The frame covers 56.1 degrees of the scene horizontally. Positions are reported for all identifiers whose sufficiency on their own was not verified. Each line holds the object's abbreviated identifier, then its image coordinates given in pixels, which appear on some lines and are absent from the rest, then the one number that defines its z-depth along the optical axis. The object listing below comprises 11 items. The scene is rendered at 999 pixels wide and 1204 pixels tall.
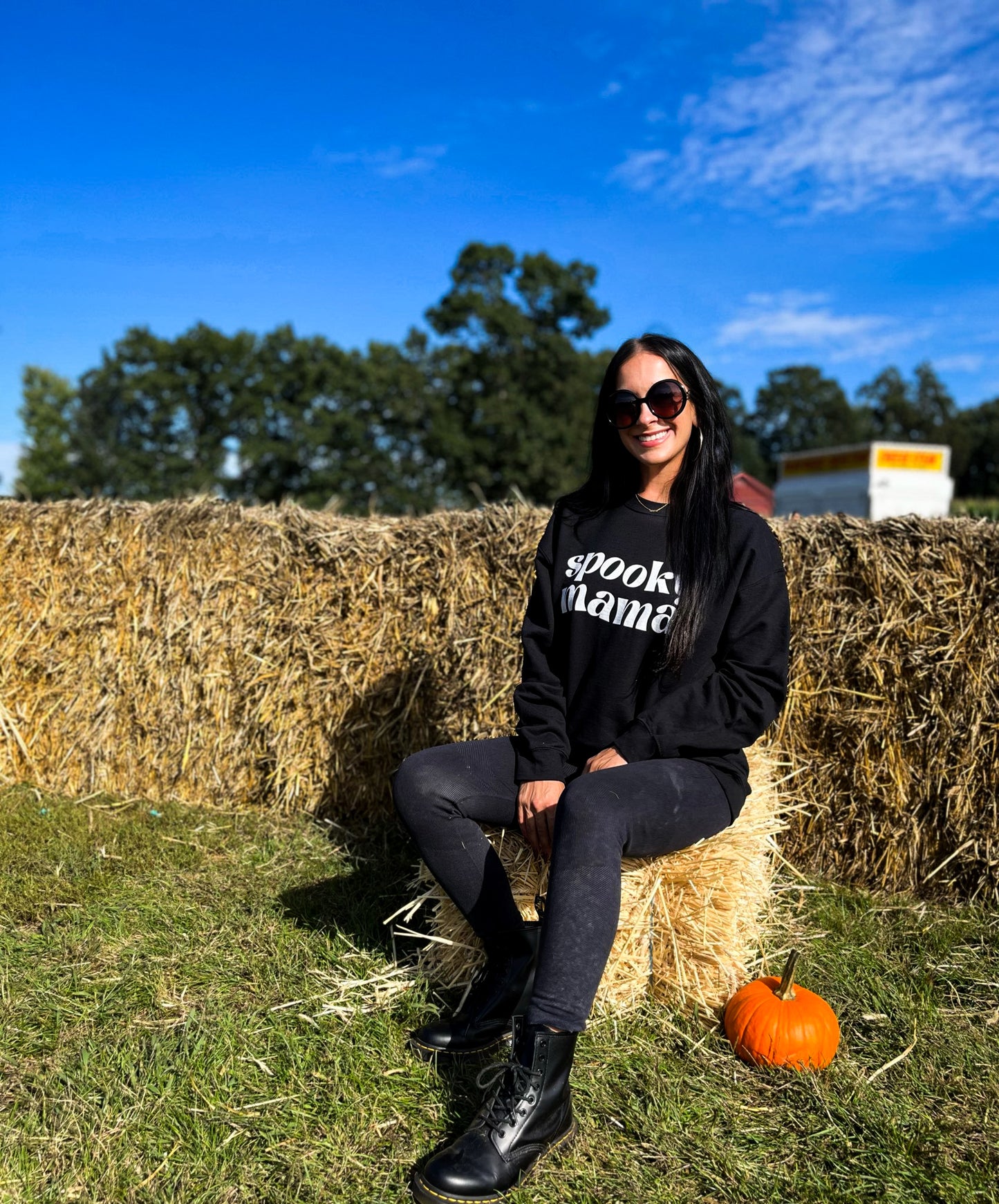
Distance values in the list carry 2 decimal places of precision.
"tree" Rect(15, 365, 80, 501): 41.88
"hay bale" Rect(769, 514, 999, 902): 3.78
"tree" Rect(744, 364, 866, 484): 82.25
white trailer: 21.45
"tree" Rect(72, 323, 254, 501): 41.25
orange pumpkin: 2.56
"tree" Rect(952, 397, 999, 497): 72.56
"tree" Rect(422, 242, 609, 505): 35.78
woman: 2.54
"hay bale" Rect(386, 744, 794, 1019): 2.85
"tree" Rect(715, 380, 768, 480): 76.25
